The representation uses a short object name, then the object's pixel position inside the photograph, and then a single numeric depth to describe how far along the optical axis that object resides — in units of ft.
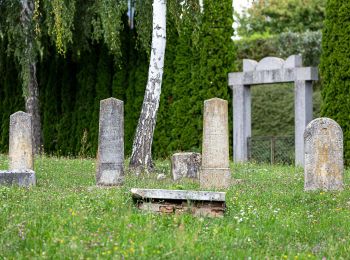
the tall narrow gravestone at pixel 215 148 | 44.96
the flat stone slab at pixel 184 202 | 32.30
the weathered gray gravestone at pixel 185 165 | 49.70
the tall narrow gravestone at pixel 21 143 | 48.21
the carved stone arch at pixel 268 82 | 66.39
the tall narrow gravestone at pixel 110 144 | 44.96
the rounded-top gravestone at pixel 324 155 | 43.16
